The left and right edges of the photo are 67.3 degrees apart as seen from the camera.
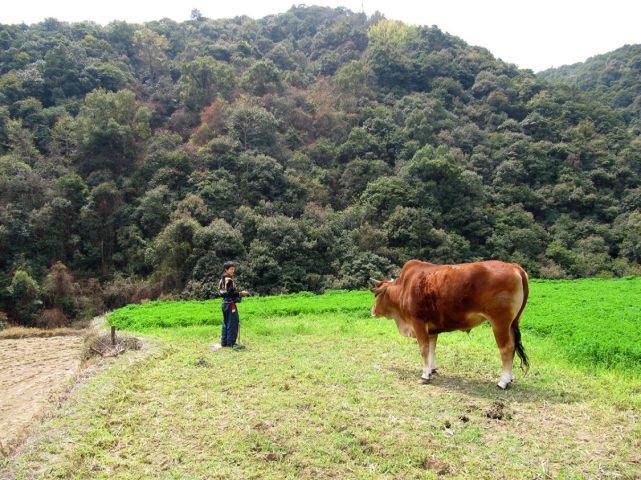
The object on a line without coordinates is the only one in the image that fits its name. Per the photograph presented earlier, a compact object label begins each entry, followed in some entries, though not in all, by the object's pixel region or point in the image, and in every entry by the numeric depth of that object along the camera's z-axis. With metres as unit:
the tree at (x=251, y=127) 41.44
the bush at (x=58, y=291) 28.95
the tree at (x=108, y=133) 38.47
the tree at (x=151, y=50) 58.66
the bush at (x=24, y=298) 27.84
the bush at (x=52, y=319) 27.61
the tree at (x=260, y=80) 50.72
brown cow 7.26
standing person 10.86
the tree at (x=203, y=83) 48.56
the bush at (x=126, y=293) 30.17
